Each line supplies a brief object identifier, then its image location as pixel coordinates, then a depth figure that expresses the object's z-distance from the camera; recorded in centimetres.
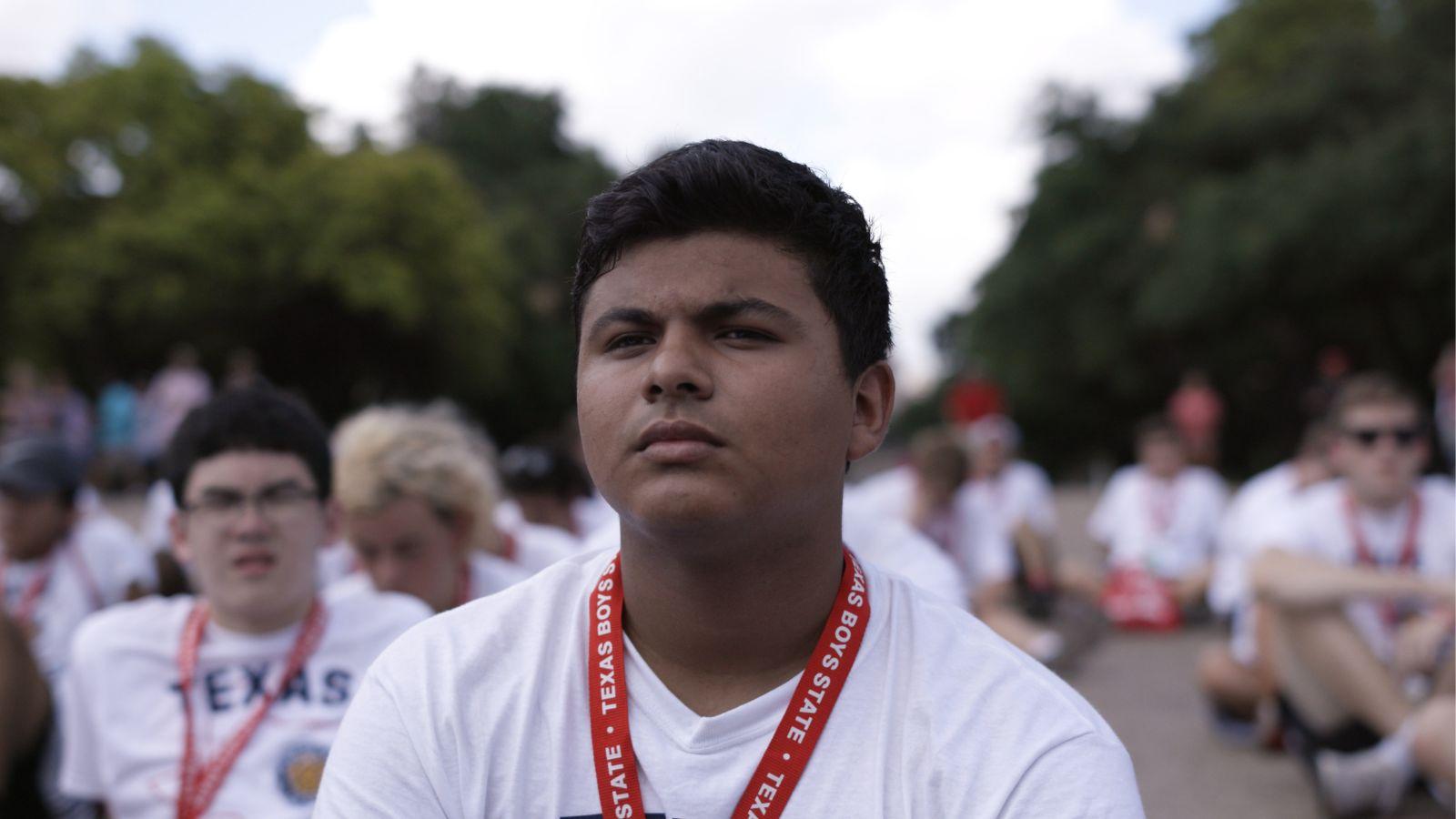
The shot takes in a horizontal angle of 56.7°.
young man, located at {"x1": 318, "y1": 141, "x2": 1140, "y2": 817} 194
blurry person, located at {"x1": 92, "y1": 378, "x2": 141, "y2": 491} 2000
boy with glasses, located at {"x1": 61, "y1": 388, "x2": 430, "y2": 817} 335
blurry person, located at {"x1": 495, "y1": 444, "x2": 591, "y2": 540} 699
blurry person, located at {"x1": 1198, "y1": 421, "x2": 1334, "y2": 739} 664
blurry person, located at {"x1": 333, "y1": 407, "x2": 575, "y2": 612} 434
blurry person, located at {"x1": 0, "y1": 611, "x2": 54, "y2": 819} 405
